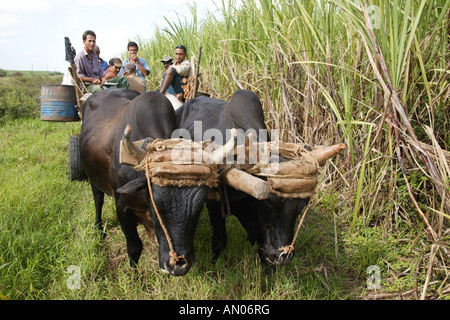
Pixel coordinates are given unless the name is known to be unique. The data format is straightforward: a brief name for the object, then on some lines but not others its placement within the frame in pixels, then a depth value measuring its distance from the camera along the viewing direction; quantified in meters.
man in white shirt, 5.65
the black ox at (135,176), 2.23
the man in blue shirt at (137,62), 7.68
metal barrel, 5.18
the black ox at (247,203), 2.52
